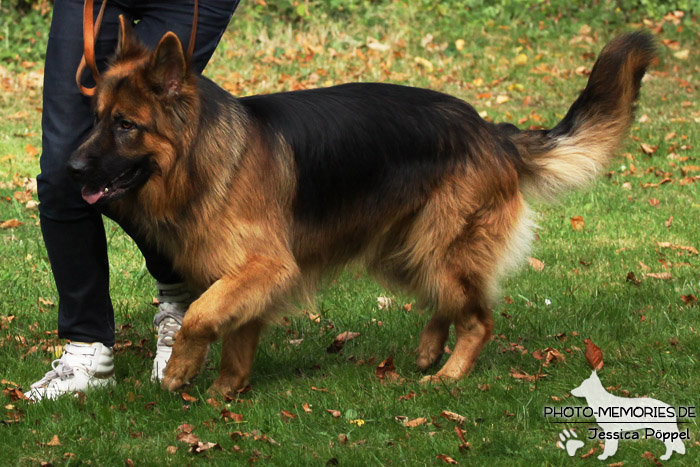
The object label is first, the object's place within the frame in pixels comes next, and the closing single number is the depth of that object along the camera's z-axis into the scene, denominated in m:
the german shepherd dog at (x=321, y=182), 7.61
